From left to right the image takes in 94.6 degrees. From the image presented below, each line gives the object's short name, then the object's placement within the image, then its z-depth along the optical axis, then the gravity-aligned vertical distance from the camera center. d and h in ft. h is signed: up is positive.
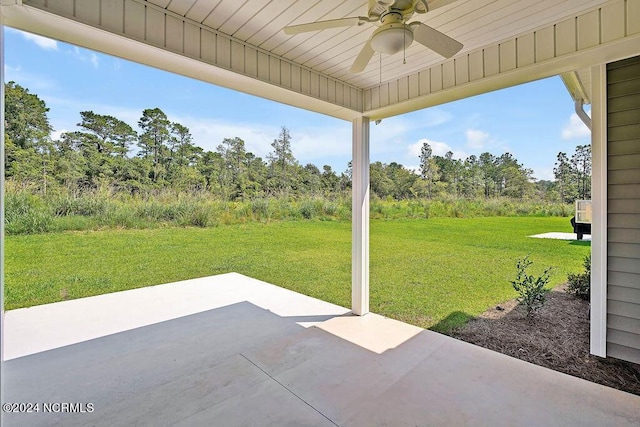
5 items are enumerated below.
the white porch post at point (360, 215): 10.46 -0.21
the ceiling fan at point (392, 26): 4.35 +2.83
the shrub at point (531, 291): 9.62 -2.77
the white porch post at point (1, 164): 4.40 +0.69
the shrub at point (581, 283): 9.72 -2.55
